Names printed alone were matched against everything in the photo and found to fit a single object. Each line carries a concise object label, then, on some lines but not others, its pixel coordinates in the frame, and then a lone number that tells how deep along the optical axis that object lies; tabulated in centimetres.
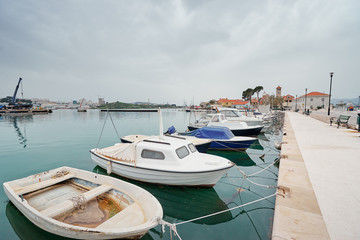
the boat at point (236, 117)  2431
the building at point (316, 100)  9481
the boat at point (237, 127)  1825
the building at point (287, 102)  11608
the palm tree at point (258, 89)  9928
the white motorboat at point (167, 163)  704
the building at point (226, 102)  13575
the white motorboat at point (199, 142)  1166
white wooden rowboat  382
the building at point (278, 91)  12915
